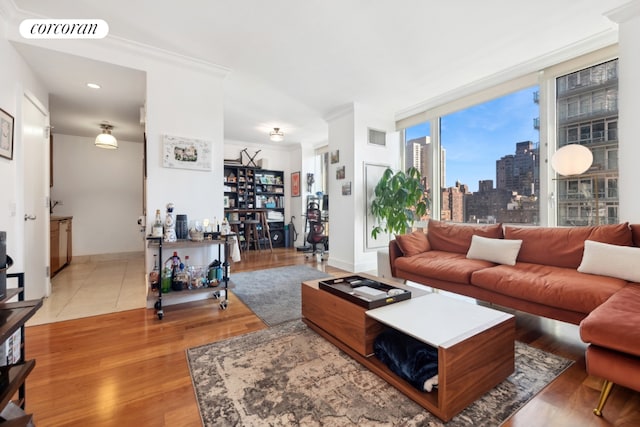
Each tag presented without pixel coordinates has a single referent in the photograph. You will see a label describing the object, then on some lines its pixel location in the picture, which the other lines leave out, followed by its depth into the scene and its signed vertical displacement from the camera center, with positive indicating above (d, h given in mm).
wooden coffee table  1292 -692
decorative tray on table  1760 -548
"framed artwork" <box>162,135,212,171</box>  2898 +674
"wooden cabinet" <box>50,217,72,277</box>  3971 -439
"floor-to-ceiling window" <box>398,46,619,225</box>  2803 +846
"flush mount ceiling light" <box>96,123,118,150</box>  4332 +1182
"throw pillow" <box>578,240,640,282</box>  1972 -365
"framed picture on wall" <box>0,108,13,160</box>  2270 +696
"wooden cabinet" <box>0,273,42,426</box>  918 -574
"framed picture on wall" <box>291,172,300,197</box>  6984 +778
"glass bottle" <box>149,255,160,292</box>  2719 -655
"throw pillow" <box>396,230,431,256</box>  3282 -370
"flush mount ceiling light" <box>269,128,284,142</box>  5410 +1581
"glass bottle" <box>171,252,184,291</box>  2738 -598
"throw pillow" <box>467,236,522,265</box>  2666 -373
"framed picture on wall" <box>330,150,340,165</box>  4750 +1007
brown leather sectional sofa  1320 -509
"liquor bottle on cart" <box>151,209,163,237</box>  2662 -121
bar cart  2602 -346
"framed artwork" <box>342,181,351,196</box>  4508 +419
